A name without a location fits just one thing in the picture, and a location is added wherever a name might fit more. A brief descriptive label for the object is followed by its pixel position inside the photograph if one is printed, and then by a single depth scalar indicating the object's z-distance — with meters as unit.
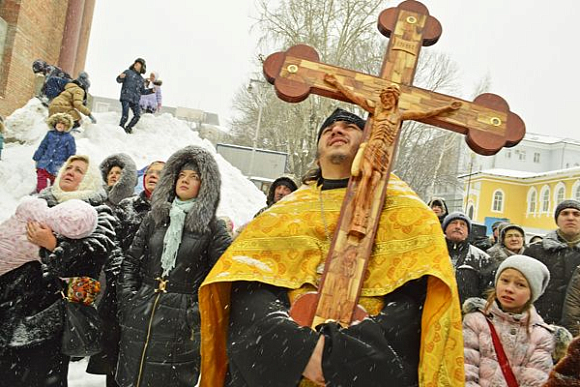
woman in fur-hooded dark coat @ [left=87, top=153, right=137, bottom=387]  3.85
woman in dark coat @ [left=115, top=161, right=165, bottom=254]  4.22
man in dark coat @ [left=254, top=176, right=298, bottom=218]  5.16
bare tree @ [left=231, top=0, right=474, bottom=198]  23.50
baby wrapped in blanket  3.03
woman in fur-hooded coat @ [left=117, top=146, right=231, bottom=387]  3.34
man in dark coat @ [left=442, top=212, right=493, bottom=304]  4.63
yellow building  41.75
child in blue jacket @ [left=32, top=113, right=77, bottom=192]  9.03
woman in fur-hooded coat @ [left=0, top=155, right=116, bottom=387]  3.01
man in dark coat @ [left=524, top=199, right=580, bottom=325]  4.43
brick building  14.14
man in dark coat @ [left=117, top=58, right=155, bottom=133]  13.82
